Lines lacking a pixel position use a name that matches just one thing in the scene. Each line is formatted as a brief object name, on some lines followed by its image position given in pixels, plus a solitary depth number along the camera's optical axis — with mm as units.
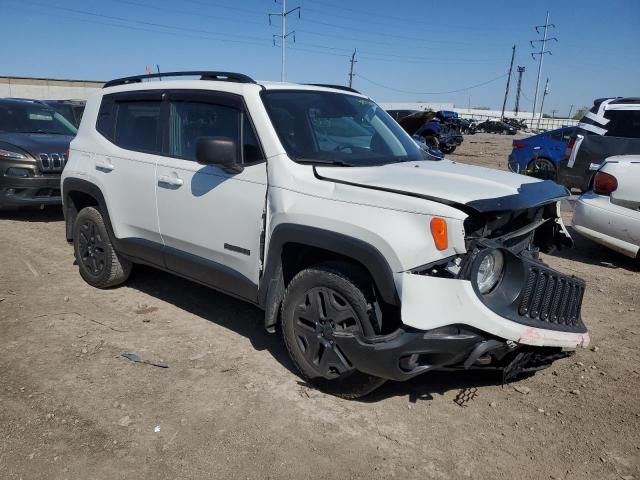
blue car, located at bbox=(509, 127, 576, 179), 13273
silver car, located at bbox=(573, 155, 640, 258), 5664
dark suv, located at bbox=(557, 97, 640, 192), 9789
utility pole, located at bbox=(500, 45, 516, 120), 83438
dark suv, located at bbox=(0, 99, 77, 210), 7703
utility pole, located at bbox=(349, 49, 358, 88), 70000
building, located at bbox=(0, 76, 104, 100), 34938
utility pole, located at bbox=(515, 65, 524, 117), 89150
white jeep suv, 2758
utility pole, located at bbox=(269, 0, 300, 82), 43572
